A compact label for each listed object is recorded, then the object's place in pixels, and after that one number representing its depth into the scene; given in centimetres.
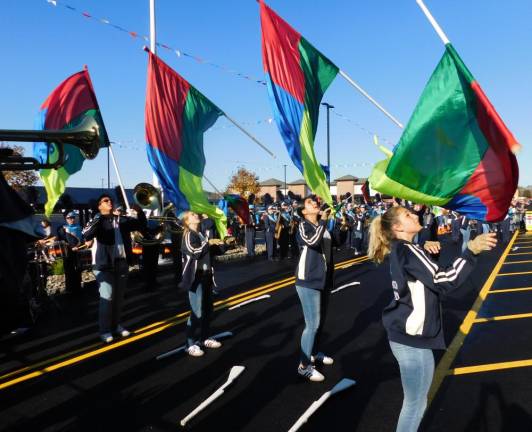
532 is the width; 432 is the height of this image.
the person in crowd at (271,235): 1568
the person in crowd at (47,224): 958
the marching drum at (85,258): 1027
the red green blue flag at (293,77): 557
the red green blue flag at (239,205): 884
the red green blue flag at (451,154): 332
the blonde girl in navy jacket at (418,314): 281
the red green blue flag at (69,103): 813
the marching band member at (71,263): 934
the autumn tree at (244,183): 6581
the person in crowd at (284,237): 1558
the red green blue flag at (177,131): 721
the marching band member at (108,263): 603
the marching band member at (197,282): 531
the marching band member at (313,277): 448
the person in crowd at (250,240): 1593
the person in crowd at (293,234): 1609
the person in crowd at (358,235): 1648
